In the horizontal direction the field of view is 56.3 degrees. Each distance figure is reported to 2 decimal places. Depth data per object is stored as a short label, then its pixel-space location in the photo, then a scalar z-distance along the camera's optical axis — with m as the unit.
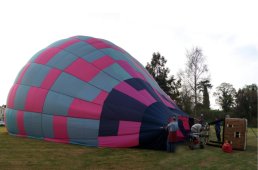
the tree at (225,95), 39.01
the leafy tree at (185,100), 23.52
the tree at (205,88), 23.34
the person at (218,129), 8.39
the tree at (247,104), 29.91
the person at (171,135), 6.30
